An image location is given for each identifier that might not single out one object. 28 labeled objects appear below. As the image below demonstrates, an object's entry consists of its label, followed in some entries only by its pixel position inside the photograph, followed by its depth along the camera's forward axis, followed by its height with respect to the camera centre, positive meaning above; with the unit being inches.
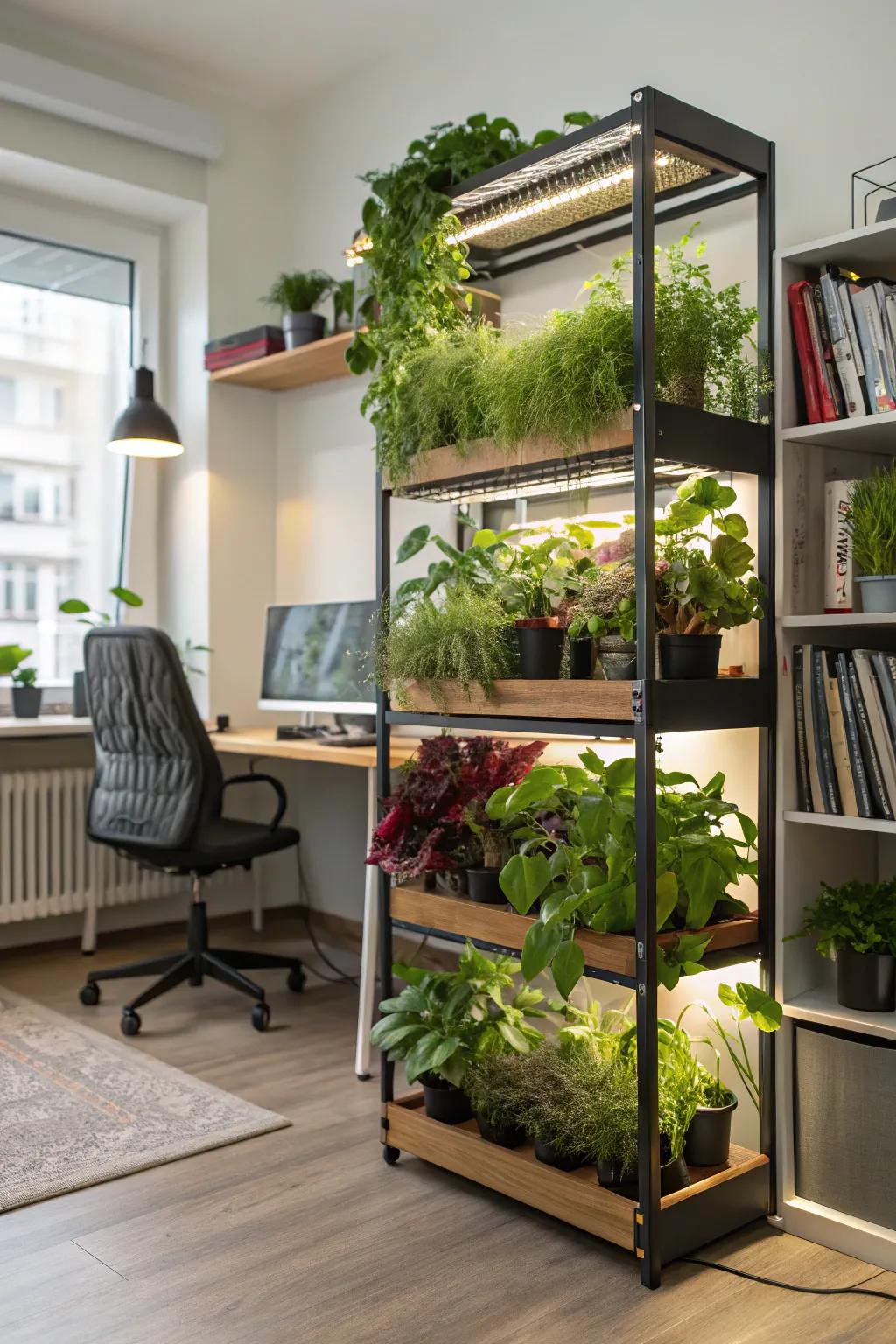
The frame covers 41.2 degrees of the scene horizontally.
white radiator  154.8 -25.2
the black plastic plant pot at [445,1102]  93.2 -33.8
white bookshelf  82.7 +1.7
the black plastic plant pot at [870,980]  81.0 -20.9
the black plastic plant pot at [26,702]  157.5 -4.4
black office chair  129.6 -13.9
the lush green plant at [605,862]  80.2 -13.2
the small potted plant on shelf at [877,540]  80.1 +9.1
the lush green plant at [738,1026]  82.8 -27.2
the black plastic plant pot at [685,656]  81.5 +1.1
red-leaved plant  93.0 -10.2
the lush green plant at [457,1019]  90.8 -27.6
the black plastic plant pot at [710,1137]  84.2 -32.9
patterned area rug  94.1 -39.1
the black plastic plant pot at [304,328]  151.0 +43.5
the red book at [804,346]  84.4 +23.3
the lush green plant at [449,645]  89.5 +2.0
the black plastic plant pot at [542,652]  87.1 +1.5
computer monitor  140.6 +1.4
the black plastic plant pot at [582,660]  85.4 +0.9
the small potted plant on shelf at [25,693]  156.9 -3.2
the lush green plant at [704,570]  81.1 +7.1
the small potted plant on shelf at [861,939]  81.1 -18.3
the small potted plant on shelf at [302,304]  151.2 +47.2
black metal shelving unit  77.6 +1.5
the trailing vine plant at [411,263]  97.0 +33.7
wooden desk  116.1 -9.6
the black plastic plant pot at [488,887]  91.0 -16.5
